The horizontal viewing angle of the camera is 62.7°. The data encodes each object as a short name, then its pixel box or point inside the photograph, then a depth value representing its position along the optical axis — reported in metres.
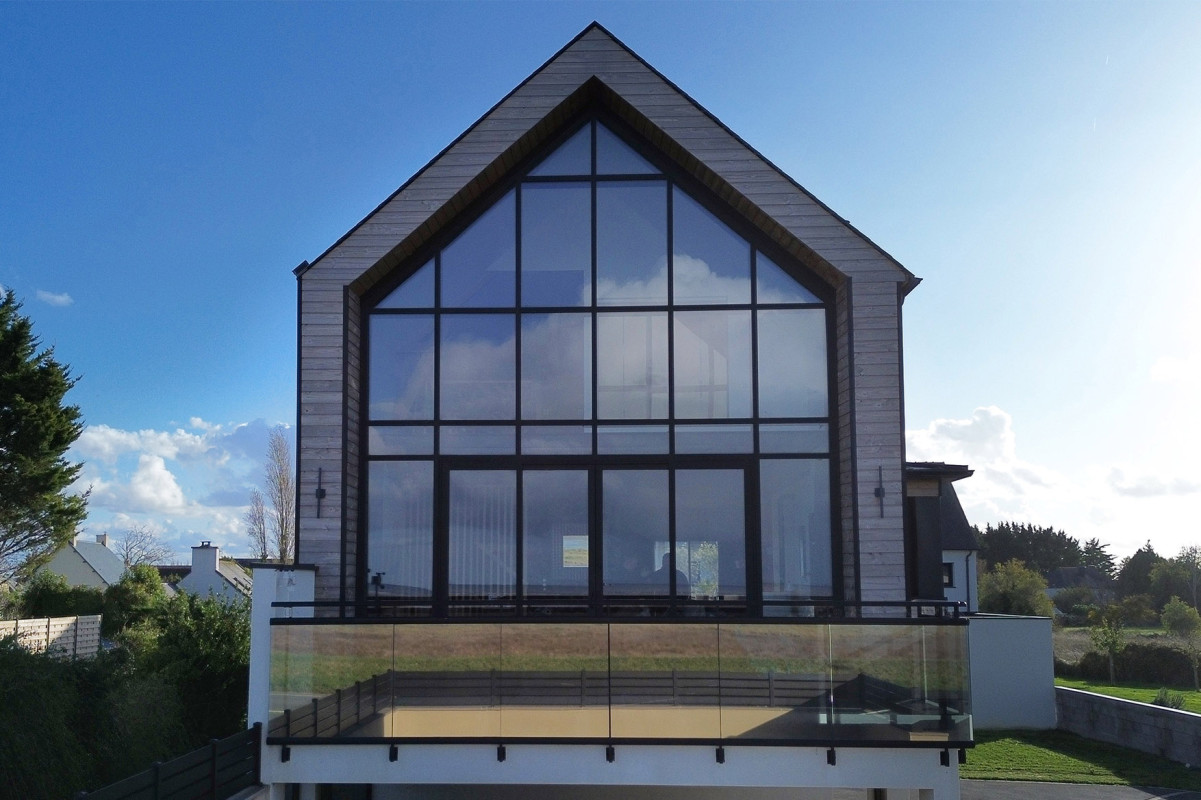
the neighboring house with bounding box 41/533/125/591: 44.06
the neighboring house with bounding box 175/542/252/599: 39.53
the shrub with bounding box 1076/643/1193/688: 25.48
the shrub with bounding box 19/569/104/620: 27.17
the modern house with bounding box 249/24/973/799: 11.31
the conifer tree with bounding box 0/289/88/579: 28.94
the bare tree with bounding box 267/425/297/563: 37.56
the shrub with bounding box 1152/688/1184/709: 18.06
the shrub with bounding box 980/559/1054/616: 37.66
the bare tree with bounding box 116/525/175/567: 53.40
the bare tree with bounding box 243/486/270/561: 40.22
